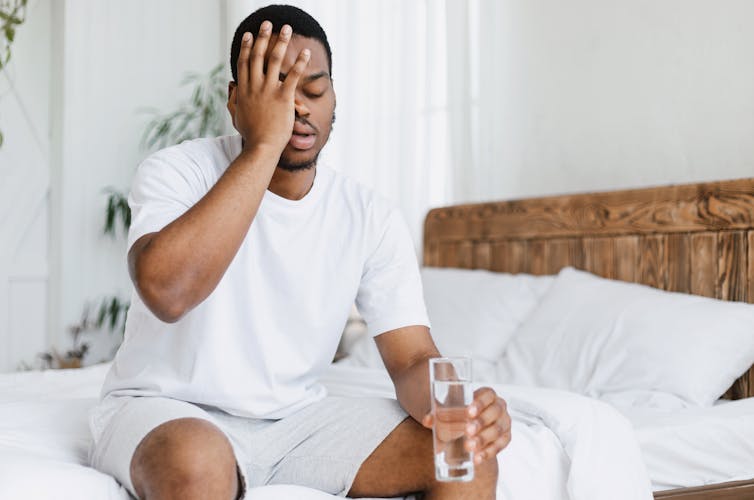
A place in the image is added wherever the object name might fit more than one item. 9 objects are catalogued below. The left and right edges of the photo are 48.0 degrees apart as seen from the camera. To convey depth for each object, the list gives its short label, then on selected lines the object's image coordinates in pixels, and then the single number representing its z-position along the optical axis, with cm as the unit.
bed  140
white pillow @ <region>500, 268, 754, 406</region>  209
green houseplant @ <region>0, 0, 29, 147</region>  394
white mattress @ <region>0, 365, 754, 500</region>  110
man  115
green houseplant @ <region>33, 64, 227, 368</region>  404
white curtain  327
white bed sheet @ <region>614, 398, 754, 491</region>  178
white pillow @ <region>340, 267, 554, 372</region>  264
